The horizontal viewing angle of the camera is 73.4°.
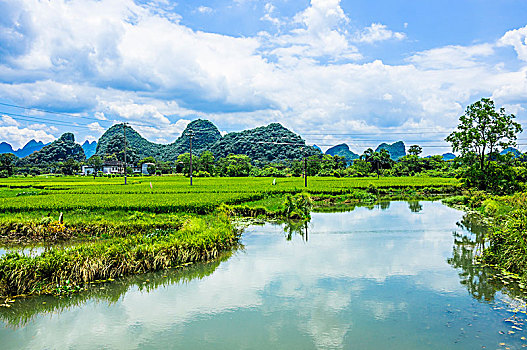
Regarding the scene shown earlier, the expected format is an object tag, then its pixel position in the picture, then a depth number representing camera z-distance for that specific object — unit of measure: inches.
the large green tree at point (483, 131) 1116.5
